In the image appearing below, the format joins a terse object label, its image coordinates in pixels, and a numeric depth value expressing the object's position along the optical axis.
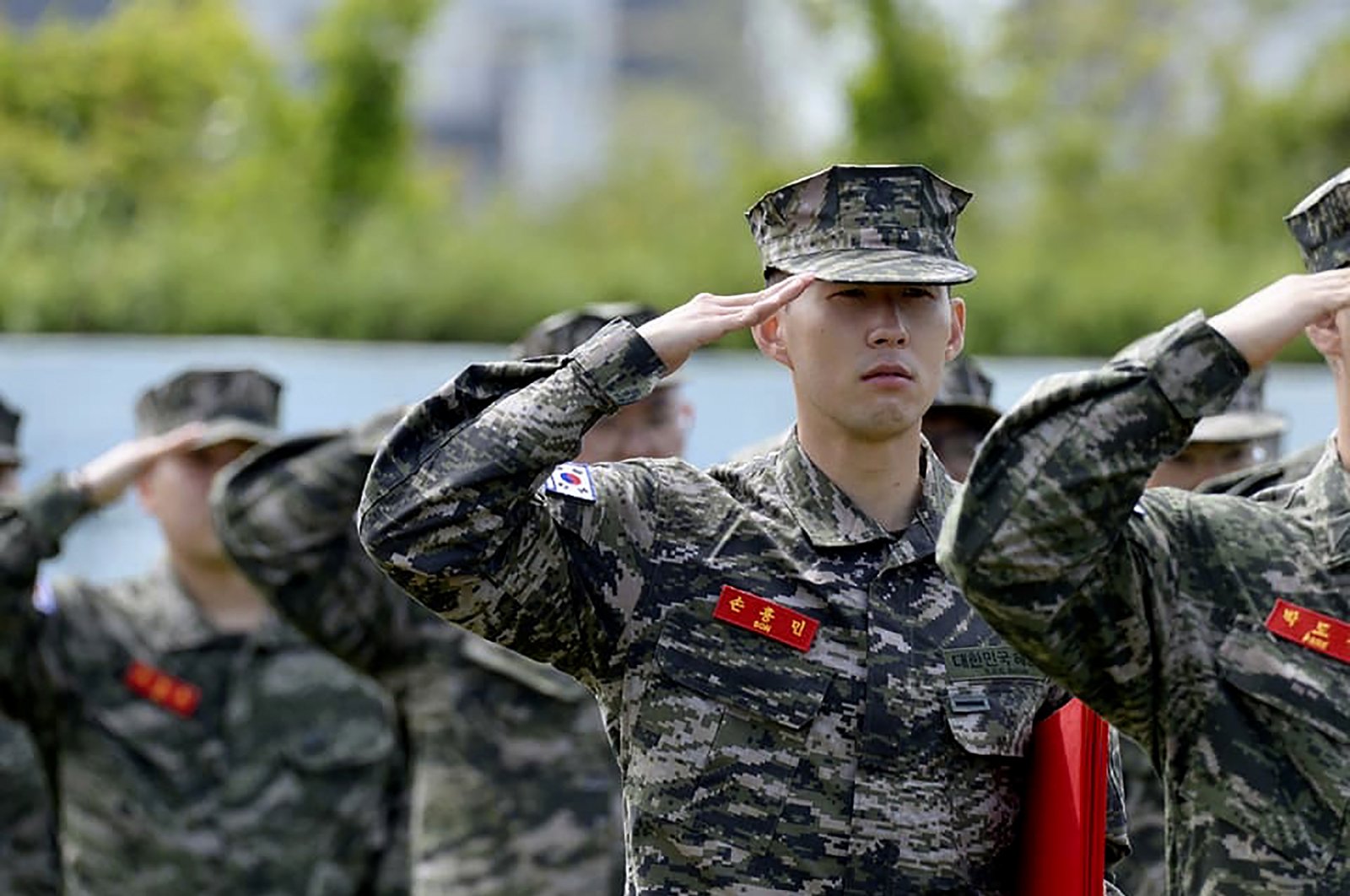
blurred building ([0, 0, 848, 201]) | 85.81
